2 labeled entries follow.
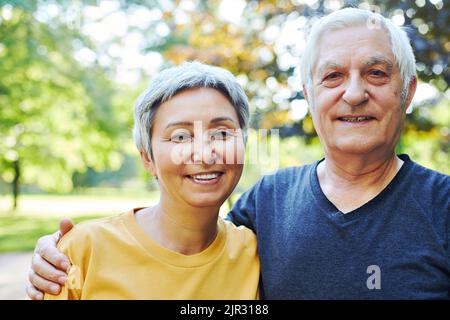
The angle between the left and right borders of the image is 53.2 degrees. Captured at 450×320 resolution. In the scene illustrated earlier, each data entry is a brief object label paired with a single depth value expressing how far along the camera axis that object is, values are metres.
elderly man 1.34
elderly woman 1.32
